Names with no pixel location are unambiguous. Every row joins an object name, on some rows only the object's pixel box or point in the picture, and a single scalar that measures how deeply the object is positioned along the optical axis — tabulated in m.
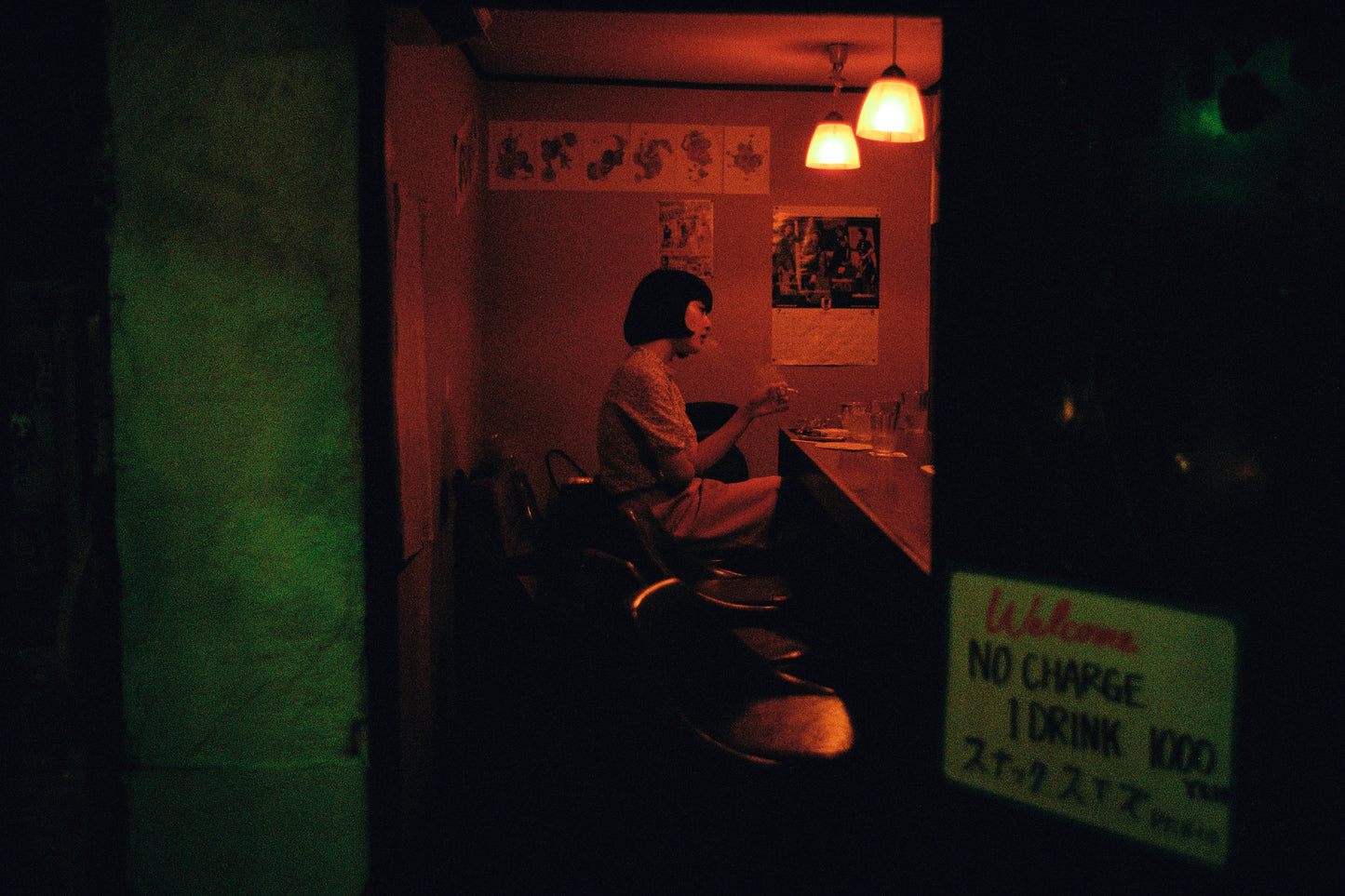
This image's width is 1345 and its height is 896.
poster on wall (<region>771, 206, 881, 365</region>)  4.61
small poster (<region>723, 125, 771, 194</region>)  4.52
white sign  0.98
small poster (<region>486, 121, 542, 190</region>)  4.43
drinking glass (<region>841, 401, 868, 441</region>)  3.41
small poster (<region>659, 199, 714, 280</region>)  4.53
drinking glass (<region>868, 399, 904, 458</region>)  3.13
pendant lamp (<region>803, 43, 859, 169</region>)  3.71
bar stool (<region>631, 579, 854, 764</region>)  1.59
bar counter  1.87
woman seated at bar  3.00
